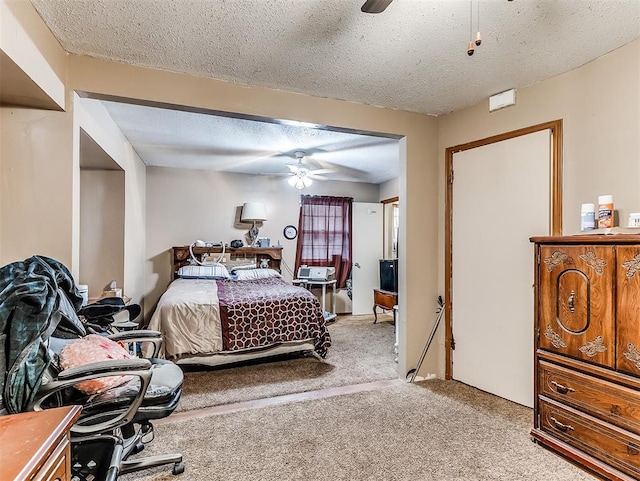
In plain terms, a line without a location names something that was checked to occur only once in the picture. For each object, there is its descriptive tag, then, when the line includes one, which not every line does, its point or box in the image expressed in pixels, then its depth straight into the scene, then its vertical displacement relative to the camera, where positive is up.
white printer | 5.76 -0.52
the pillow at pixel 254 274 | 5.02 -0.47
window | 6.24 +0.14
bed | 3.29 -0.81
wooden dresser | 1.72 -0.58
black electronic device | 5.39 -0.51
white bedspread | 3.25 -0.79
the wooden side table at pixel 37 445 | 0.83 -0.52
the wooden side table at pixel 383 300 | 5.23 -0.89
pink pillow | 1.54 -0.53
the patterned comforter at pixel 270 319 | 3.39 -0.78
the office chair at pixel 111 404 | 1.45 -0.74
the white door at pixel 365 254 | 6.20 -0.22
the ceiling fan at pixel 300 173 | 4.75 +0.94
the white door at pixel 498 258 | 2.58 -0.12
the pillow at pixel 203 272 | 4.92 -0.44
